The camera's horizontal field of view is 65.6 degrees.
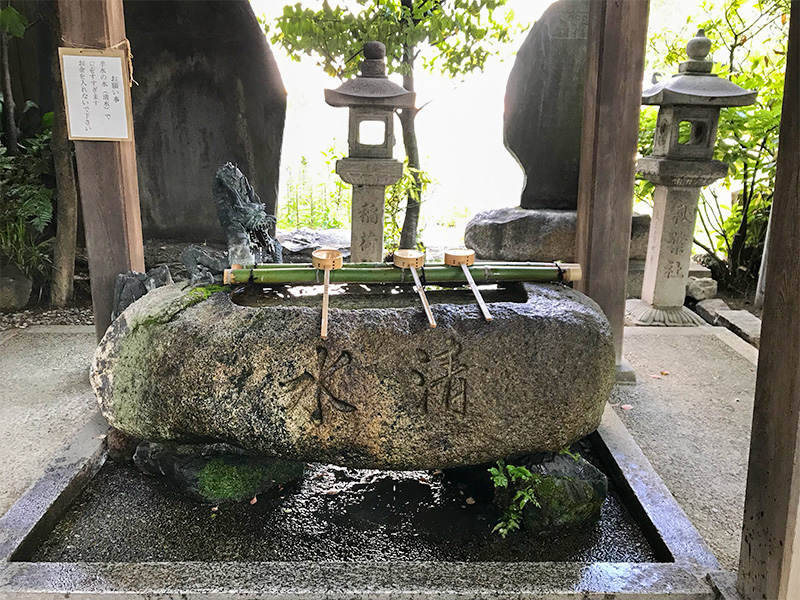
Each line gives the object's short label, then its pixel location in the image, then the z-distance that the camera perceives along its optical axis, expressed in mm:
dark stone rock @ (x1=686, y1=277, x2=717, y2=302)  6301
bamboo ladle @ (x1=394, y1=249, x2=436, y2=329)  2824
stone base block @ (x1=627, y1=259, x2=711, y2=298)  6461
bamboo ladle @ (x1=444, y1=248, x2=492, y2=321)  2883
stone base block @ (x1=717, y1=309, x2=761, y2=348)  5312
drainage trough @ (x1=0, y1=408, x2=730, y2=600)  2152
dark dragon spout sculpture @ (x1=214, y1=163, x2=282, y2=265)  3111
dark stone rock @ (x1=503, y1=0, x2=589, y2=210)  5980
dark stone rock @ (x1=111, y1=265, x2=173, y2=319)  3547
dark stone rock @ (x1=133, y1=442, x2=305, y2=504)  2830
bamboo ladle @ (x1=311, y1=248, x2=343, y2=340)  2736
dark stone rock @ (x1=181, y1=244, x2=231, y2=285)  2945
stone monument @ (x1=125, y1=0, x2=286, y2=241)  6211
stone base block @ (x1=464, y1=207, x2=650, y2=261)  6180
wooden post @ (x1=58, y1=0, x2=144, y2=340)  3406
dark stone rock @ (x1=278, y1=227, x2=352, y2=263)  6414
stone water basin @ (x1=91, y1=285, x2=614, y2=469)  2436
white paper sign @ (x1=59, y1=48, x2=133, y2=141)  3467
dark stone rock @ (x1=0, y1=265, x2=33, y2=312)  5750
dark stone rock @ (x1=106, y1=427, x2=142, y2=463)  3152
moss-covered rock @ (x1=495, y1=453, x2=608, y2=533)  2648
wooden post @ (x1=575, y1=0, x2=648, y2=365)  3729
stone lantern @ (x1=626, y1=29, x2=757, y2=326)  4918
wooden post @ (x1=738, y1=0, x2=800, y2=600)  1846
